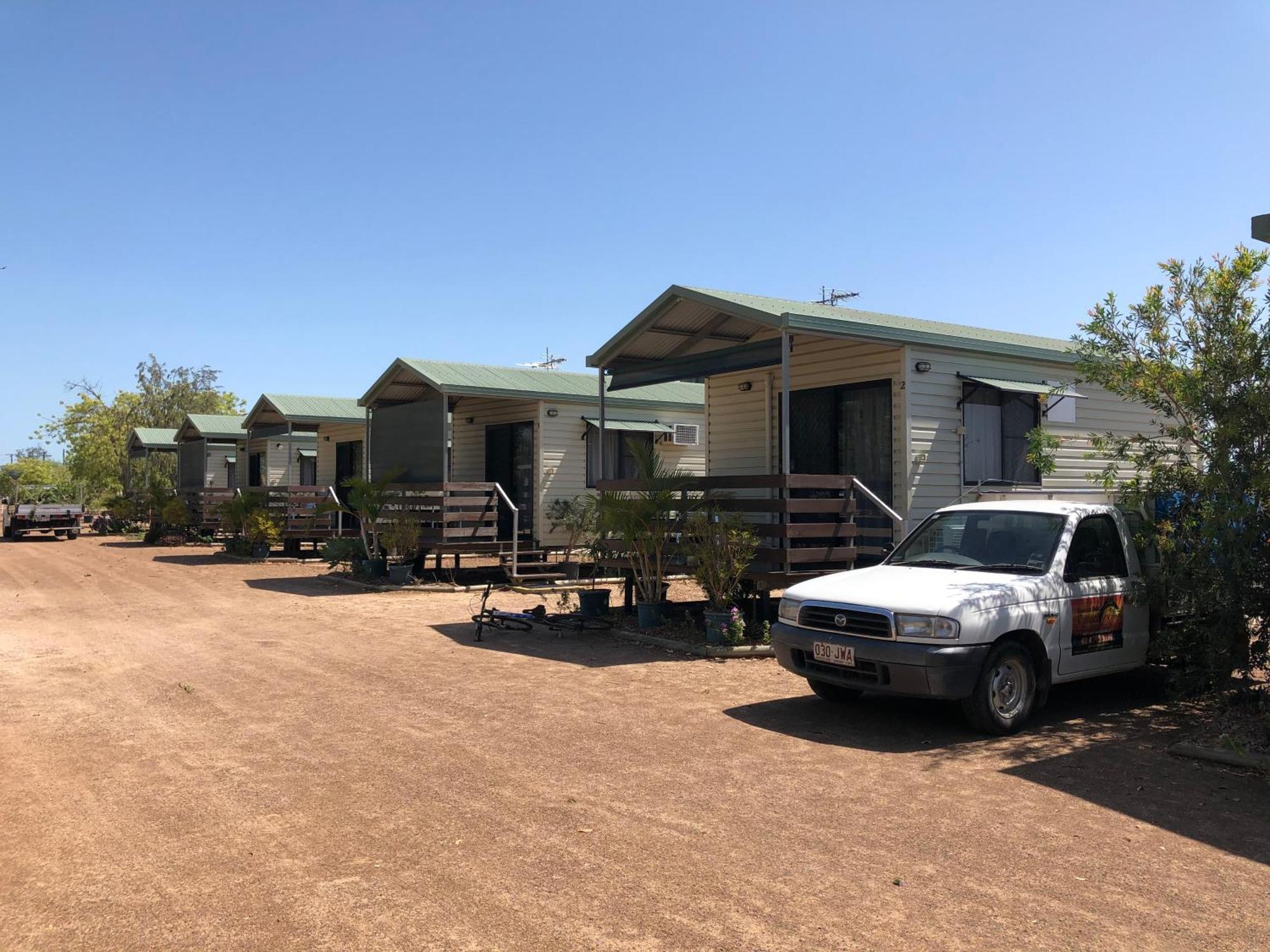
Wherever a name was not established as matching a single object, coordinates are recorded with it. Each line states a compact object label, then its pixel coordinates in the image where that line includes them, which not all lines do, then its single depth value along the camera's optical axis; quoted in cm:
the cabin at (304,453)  2170
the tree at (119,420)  4494
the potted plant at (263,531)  2133
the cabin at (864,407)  1039
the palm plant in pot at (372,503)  1655
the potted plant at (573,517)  1820
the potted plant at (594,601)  1177
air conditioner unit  2016
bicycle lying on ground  1089
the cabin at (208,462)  2691
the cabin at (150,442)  3419
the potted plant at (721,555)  1002
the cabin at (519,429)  1725
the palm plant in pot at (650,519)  1070
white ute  634
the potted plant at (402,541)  1586
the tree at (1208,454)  651
